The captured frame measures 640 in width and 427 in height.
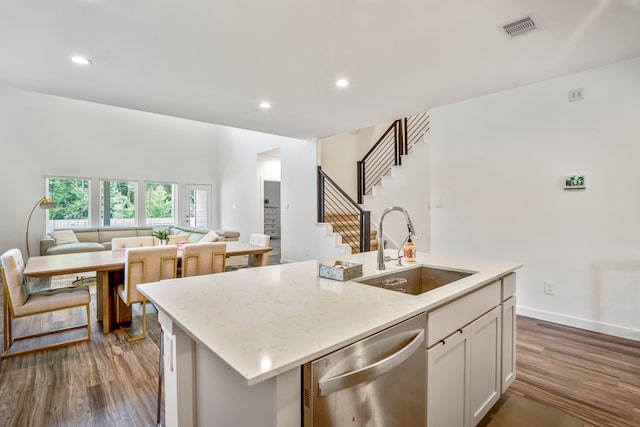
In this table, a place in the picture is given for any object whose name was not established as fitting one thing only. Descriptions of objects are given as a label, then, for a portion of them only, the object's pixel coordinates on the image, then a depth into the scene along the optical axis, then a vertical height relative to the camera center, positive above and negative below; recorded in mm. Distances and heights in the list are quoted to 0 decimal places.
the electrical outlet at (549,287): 3201 -826
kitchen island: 803 -378
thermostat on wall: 2979 +240
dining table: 2814 -552
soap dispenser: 2105 -296
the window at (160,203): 8188 +128
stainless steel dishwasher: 841 -539
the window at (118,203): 7559 +122
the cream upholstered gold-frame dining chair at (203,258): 3267 -548
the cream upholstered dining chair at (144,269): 2887 -586
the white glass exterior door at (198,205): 8825 +79
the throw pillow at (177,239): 4807 -493
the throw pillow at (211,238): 5180 -501
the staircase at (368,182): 5535 +512
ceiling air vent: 2135 +1261
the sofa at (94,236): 5911 -603
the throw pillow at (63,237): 6262 -579
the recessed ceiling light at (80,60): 2621 +1260
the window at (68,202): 6859 +135
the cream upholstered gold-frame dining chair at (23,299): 2465 -773
